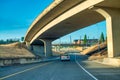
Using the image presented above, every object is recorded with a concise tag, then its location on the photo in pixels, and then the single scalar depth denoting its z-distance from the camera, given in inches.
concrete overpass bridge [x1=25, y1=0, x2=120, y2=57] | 675.7
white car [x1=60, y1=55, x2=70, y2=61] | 1215.7
